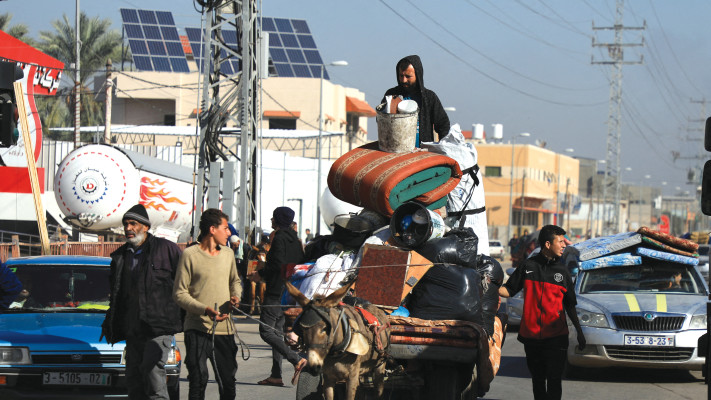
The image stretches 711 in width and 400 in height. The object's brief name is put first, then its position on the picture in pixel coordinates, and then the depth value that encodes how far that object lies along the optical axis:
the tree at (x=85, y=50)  58.08
